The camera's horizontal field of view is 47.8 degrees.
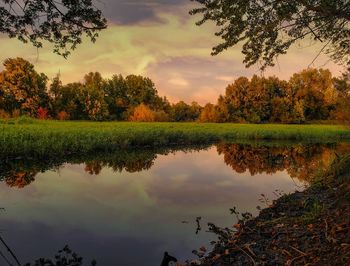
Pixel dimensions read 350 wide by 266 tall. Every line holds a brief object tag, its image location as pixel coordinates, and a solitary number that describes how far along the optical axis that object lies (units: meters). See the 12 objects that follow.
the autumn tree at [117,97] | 84.38
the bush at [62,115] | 71.44
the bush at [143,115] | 69.25
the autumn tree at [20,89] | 71.56
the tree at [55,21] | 7.22
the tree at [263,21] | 7.73
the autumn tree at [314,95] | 75.50
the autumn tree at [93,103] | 76.19
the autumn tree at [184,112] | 85.66
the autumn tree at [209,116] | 71.31
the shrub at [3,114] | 61.46
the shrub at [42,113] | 70.19
